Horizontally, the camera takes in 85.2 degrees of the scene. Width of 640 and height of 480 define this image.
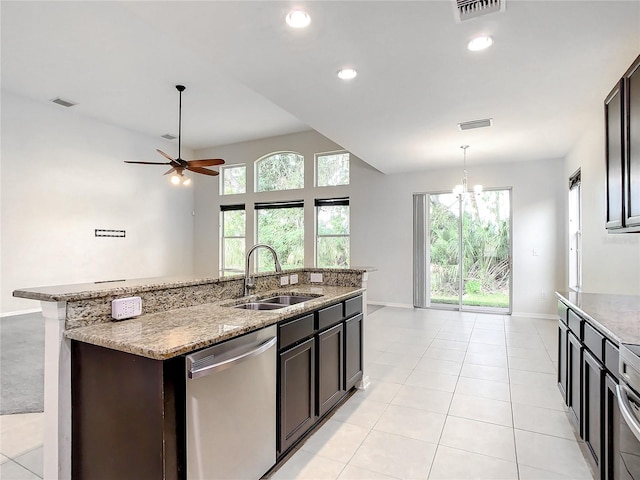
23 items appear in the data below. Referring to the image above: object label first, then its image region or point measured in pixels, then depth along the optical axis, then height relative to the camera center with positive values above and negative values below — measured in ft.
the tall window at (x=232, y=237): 28.07 +0.55
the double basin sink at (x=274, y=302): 8.06 -1.46
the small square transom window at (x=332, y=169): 24.48 +5.32
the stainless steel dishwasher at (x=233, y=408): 4.63 -2.46
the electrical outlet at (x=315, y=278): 11.21 -1.11
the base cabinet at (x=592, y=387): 5.05 -2.54
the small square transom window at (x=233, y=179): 28.12 +5.30
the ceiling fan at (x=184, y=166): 16.11 +3.73
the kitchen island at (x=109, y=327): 4.73 -1.30
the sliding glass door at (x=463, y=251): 20.62 -0.46
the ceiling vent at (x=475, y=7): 6.64 +4.59
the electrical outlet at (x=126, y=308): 5.69 -1.07
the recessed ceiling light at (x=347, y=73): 9.23 +4.60
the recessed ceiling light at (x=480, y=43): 7.79 +4.59
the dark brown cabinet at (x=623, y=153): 6.23 +1.76
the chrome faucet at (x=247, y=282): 8.41 -0.95
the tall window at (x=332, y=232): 24.58 +0.81
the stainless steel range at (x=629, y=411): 4.09 -2.06
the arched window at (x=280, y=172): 25.85 +5.50
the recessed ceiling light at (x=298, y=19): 6.96 +4.60
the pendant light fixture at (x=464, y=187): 16.69 +2.75
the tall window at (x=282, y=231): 25.84 +0.95
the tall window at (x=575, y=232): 16.31 +0.54
